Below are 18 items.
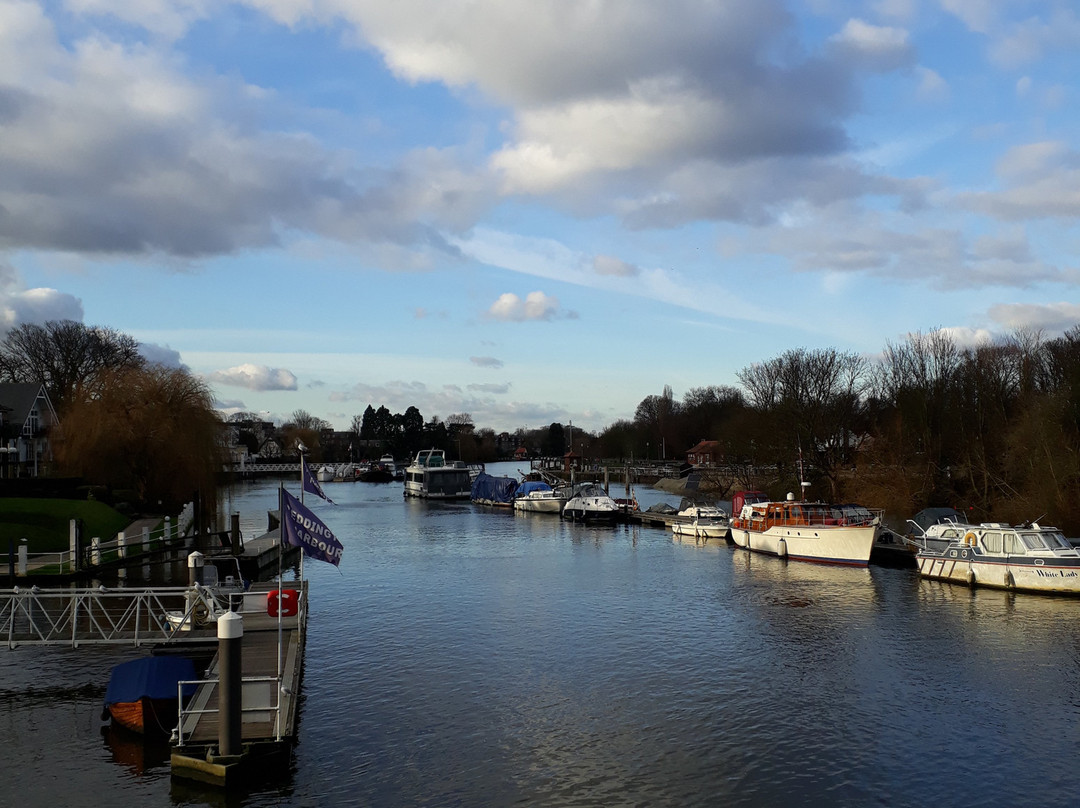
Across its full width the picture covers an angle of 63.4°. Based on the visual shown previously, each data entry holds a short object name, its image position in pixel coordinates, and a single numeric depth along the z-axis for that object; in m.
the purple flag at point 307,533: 20.50
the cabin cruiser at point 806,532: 47.22
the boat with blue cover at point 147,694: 19.08
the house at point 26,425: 81.94
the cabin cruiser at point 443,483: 115.38
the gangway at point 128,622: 22.88
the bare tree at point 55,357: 101.50
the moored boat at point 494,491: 100.69
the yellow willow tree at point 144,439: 60.60
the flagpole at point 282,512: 20.14
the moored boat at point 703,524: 63.44
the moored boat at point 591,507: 78.25
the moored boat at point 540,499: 88.19
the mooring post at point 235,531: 46.11
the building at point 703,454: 153.25
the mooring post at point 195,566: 28.47
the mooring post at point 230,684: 15.92
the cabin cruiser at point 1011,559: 36.12
